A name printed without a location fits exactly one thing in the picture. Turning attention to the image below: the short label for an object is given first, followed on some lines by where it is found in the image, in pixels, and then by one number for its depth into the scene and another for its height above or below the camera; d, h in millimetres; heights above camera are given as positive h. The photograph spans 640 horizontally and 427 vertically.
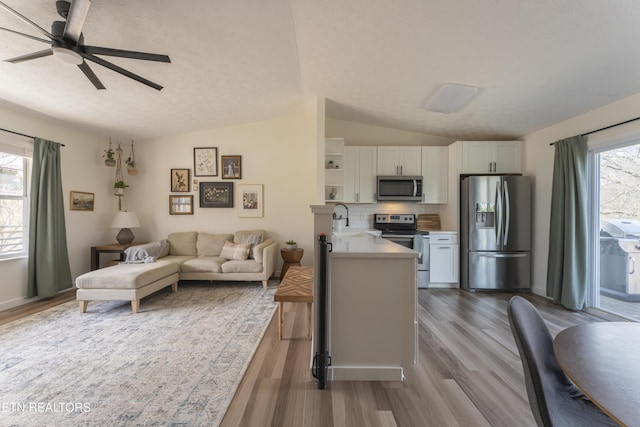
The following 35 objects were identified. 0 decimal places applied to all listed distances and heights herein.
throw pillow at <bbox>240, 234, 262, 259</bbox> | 4384 -459
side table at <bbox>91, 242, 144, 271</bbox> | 4125 -596
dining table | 639 -458
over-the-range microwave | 4449 +423
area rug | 1559 -1174
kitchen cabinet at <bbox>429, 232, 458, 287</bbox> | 4145 -757
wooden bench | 2381 -734
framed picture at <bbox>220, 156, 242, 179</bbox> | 4867 +844
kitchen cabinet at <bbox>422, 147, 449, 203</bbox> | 4516 +704
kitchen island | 1871 -719
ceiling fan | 1688 +1197
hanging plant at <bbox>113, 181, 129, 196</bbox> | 4539 +451
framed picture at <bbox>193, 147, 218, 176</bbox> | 4883 +975
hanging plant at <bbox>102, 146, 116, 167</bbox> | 4348 +872
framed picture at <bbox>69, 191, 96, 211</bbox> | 4031 +178
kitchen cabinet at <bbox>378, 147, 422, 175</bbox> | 4539 +897
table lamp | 4297 -194
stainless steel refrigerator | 3879 -294
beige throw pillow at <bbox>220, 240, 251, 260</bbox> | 4246 -625
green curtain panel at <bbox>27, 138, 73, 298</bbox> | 3420 -166
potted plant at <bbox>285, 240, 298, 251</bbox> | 4531 -559
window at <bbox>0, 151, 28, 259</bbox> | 3240 +89
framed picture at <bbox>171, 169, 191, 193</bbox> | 4898 +604
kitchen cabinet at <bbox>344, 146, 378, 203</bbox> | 4539 +687
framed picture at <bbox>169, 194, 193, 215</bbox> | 4902 +157
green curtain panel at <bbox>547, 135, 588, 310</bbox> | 3129 -150
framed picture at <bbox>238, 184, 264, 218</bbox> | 4875 +214
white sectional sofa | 4082 -718
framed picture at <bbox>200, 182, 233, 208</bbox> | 4887 +344
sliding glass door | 2898 -187
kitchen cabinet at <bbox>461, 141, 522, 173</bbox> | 4191 +909
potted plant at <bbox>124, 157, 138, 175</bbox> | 4691 +822
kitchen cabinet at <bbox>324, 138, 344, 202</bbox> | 4410 +731
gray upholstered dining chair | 839 -591
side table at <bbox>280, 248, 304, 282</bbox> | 4410 -736
